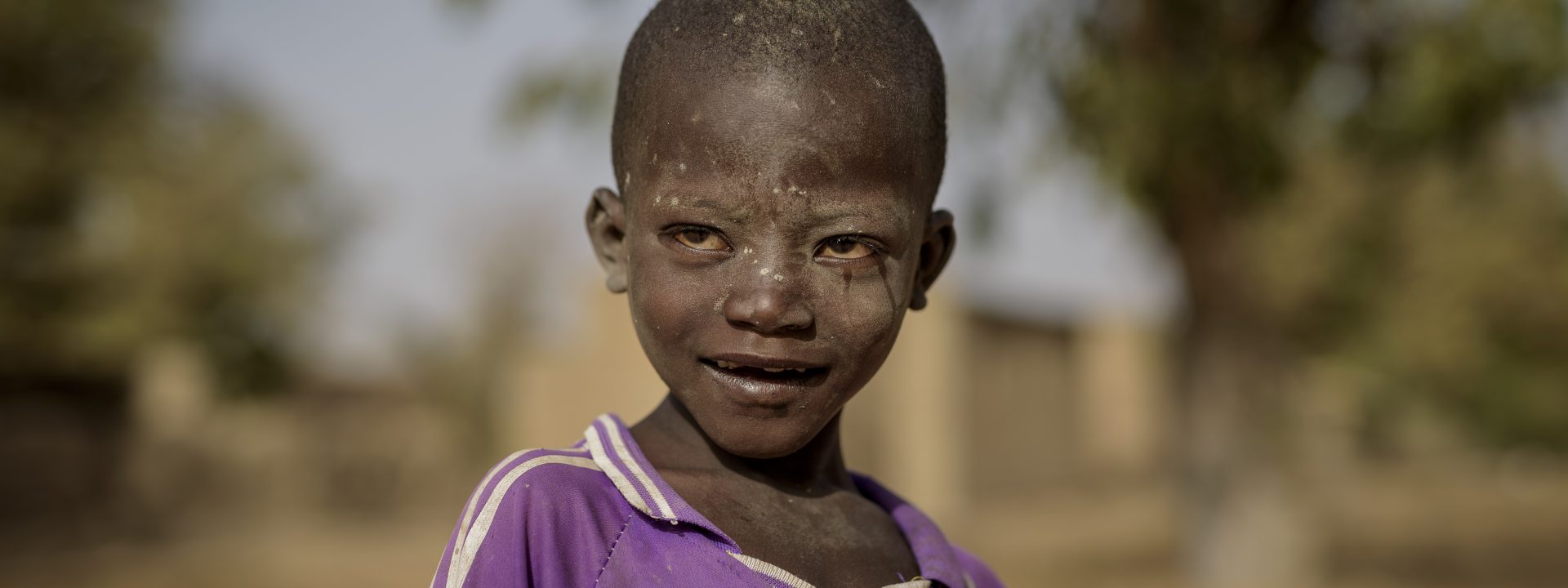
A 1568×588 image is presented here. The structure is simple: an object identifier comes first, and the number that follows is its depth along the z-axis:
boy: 1.35
